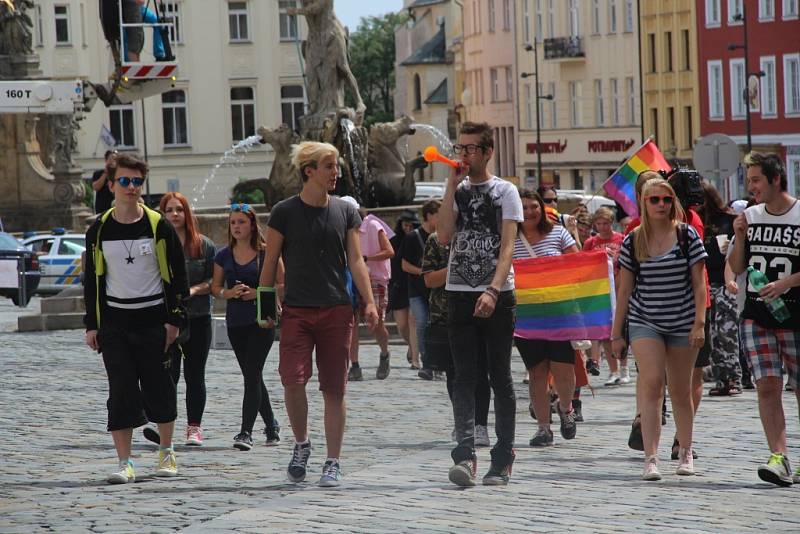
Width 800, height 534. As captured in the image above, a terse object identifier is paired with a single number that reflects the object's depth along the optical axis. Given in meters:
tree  132.25
